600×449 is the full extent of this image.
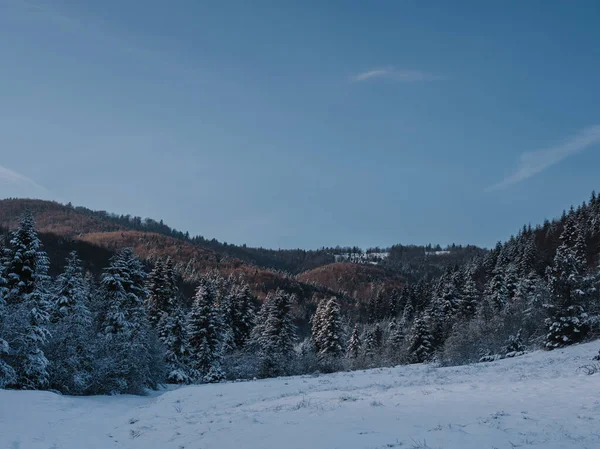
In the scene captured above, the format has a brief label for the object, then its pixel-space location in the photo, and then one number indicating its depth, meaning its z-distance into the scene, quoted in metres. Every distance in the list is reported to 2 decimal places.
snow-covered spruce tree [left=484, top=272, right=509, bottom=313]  54.19
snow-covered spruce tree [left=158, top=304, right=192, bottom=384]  36.31
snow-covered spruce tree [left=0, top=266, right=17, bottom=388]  20.44
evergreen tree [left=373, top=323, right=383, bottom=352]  69.38
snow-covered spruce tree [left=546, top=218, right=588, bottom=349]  31.33
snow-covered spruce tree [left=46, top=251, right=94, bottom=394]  23.12
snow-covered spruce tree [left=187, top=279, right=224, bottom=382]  39.06
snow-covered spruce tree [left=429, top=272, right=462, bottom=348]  54.31
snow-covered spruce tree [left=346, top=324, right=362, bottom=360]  66.38
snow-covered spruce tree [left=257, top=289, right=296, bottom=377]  43.19
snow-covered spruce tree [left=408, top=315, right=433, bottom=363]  49.44
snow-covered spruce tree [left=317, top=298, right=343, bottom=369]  52.75
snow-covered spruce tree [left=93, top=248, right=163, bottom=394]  24.89
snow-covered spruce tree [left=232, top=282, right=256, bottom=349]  52.94
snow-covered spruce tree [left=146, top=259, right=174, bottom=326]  40.78
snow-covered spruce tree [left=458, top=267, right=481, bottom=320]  59.56
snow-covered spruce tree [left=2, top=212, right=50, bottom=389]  21.80
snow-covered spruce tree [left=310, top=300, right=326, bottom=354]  56.60
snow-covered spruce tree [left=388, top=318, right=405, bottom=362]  54.83
